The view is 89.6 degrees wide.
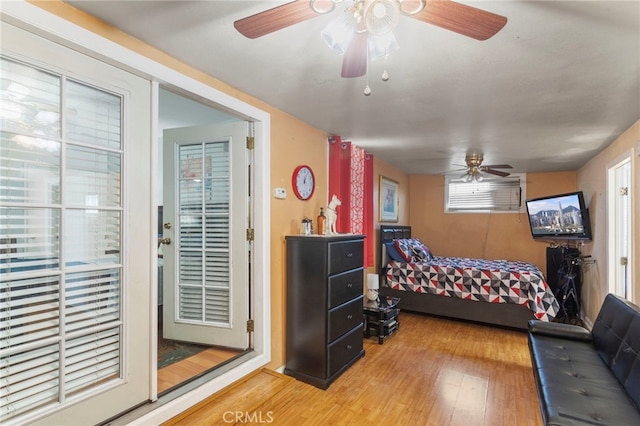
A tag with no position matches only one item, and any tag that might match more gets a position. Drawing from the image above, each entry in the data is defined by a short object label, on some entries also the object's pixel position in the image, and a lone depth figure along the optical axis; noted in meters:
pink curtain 3.36
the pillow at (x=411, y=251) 4.66
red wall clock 2.85
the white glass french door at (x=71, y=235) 1.30
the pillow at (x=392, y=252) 4.70
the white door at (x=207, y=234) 2.52
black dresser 2.50
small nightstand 3.45
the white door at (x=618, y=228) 3.29
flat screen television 4.06
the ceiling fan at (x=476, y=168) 4.12
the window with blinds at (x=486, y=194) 5.55
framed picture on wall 4.94
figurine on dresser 2.85
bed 3.80
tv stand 4.27
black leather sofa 1.51
